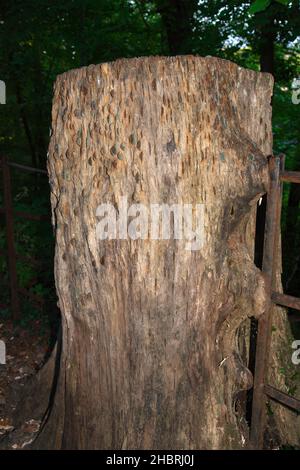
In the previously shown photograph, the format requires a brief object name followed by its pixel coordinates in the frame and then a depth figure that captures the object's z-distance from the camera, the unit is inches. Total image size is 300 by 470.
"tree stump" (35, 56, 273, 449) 81.0
